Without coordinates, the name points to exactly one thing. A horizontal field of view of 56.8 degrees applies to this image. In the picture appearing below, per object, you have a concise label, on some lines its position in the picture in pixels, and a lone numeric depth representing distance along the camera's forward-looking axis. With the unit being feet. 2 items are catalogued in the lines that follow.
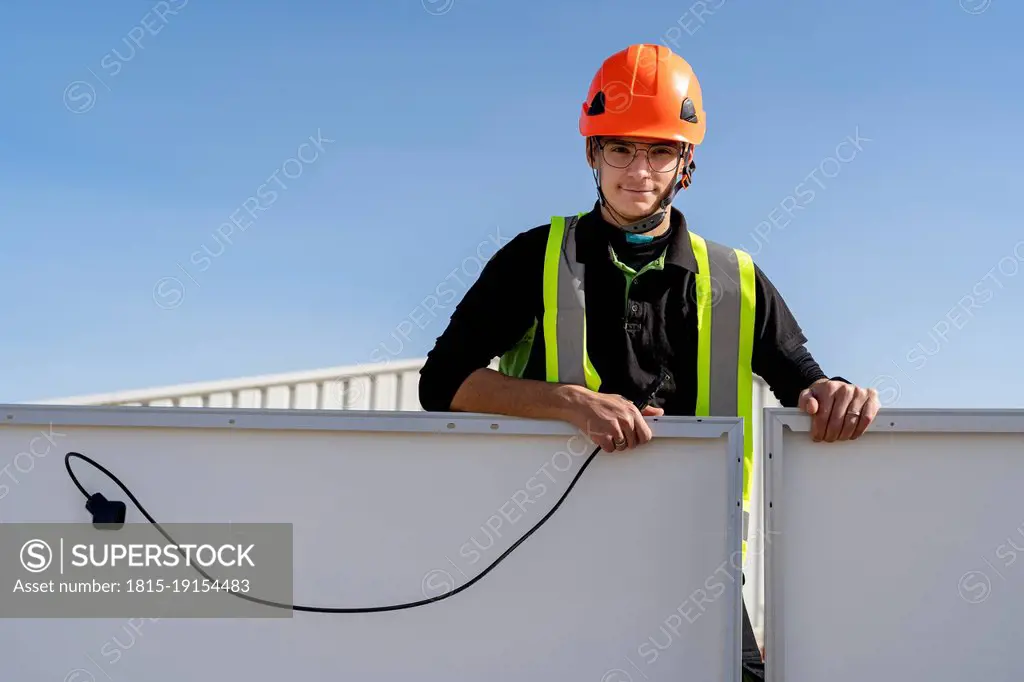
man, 10.25
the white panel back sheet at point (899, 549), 8.97
